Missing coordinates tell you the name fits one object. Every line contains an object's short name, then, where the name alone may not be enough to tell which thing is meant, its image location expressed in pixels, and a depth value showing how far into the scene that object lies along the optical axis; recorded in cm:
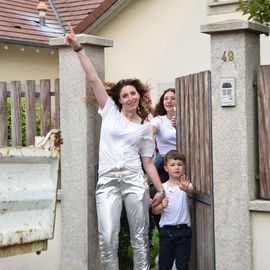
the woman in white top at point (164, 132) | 671
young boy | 606
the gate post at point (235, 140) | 556
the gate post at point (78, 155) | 658
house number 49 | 562
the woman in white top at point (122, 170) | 594
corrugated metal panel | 483
